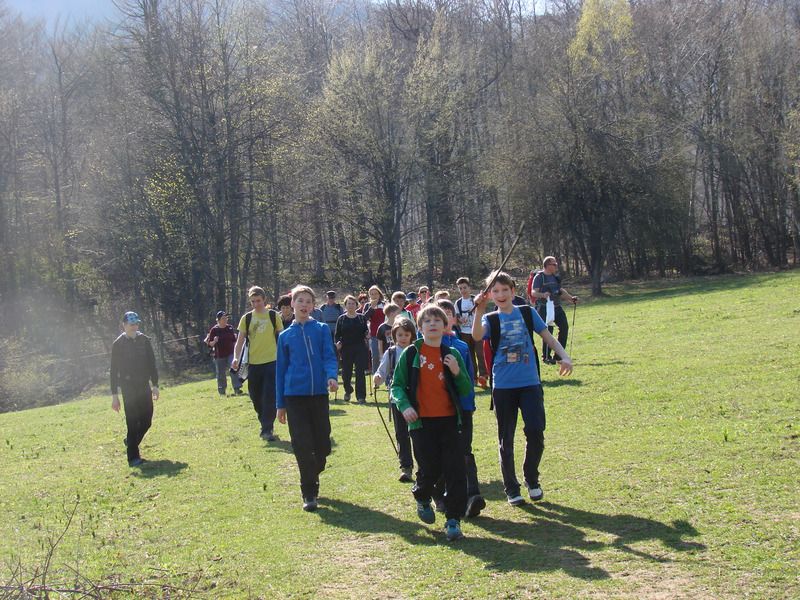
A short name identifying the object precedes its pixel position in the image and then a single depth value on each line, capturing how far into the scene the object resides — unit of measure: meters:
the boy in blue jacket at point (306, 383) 8.09
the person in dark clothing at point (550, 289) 14.76
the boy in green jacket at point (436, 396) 6.56
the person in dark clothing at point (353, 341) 15.38
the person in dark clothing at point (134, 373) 11.30
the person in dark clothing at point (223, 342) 18.98
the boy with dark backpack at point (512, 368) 7.16
